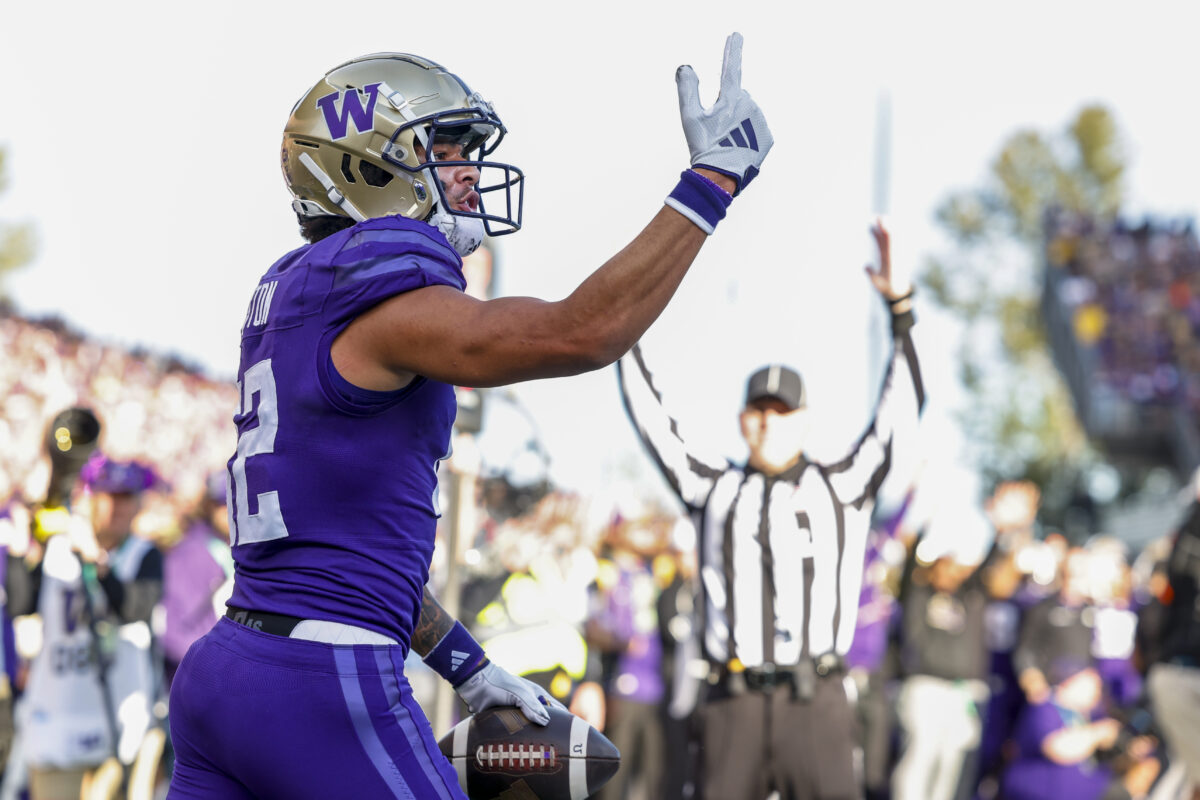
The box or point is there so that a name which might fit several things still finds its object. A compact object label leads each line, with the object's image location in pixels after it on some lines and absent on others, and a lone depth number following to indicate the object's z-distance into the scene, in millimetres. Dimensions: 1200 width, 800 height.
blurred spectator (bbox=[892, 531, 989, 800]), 18484
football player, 4496
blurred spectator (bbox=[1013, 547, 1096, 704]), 18578
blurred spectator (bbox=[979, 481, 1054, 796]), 20047
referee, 9945
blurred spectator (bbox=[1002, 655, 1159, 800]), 17875
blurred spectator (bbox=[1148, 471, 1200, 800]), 12031
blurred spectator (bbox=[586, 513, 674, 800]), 20453
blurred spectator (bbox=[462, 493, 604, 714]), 16437
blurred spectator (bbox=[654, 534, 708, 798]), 21484
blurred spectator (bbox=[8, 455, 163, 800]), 12320
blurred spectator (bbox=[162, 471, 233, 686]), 15281
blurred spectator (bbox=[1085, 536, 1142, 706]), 19812
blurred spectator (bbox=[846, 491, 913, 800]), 18797
